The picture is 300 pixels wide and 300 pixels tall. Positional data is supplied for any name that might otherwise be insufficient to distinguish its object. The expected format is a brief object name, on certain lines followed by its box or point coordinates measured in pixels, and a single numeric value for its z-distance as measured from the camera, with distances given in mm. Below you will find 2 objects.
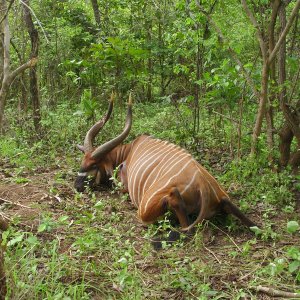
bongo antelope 4125
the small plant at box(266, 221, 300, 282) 3021
